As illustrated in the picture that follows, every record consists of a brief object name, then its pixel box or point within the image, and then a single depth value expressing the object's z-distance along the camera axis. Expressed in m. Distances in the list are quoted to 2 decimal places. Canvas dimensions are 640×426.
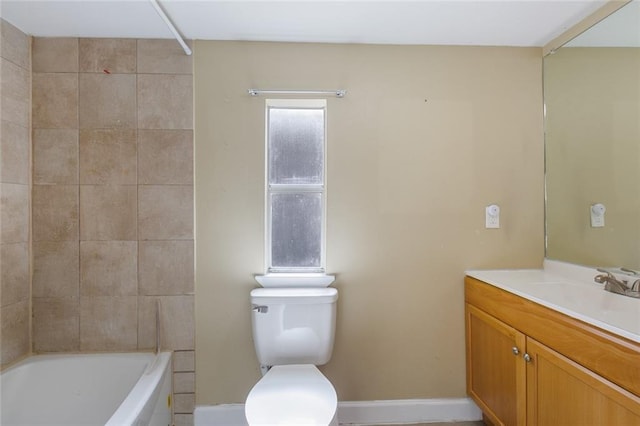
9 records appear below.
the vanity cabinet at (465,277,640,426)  0.94
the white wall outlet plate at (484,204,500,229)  1.79
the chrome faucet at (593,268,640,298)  1.31
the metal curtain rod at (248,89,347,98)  1.70
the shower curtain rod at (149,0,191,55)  1.32
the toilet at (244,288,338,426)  1.56
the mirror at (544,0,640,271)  1.44
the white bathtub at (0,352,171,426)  1.49
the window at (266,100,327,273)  1.85
